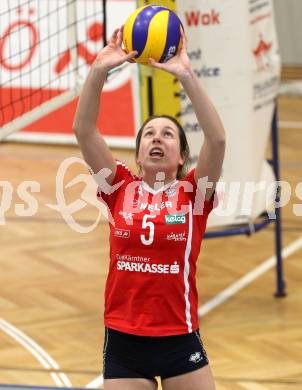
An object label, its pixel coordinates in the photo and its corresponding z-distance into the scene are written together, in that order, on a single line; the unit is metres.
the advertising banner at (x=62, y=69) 23.37
